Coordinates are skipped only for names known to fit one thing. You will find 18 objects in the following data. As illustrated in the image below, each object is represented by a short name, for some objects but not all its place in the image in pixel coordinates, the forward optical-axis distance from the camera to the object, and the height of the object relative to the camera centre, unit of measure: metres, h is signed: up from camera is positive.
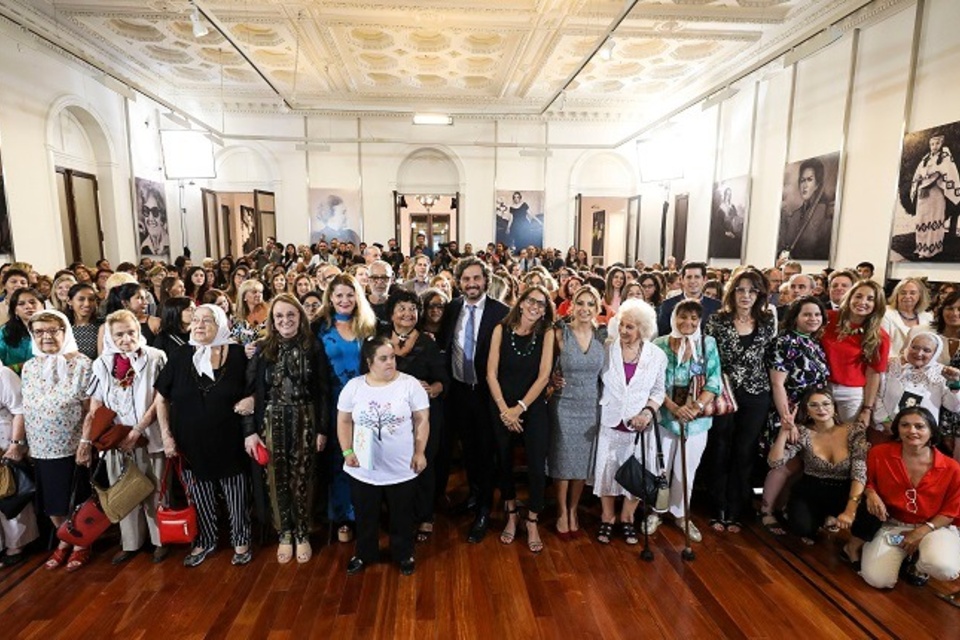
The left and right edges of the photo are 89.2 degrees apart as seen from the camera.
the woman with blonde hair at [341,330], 3.23 -0.52
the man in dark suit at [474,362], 3.41 -0.76
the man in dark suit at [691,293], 4.26 -0.32
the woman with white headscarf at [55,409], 3.01 -0.99
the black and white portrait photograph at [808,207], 7.96 +0.86
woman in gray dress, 3.27 -0.93
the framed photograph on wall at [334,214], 14.22 +1.12
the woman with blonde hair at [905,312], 4.18 -0.46
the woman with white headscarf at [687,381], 3.29 -0.84
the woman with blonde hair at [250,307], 4.36 -0.51
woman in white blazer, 3.23 -0.87
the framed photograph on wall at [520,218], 14.70 +1.09
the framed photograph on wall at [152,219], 11.09 +0.75
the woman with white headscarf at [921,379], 3.32 -0.83
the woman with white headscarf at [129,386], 2.99 -0.85
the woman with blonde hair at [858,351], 3.37 -0.65
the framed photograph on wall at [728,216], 10.21 +0.88
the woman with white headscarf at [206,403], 2.91 -0.91
